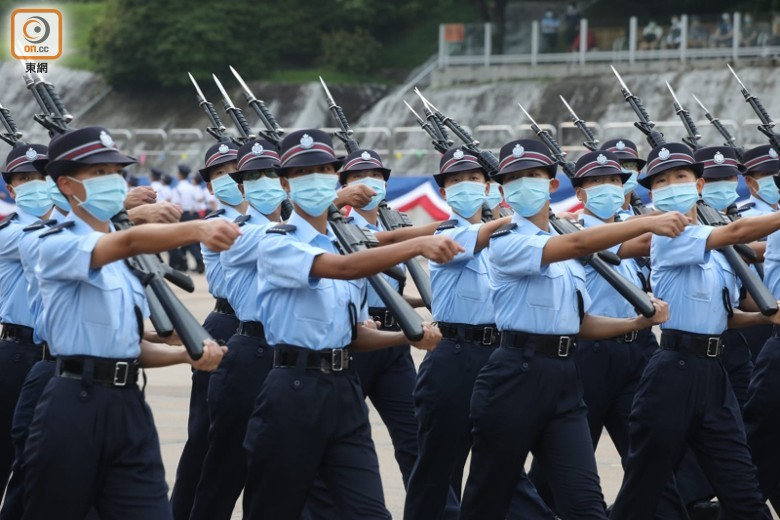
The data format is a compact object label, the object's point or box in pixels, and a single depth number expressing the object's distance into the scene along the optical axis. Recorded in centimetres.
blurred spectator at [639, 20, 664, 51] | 6892
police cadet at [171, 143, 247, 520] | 1524
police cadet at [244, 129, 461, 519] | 1165
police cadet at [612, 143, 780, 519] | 1333
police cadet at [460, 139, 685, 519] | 1254
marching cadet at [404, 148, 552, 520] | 1452
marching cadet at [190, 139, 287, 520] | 1437
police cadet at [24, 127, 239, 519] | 1074
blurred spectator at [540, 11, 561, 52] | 7400
